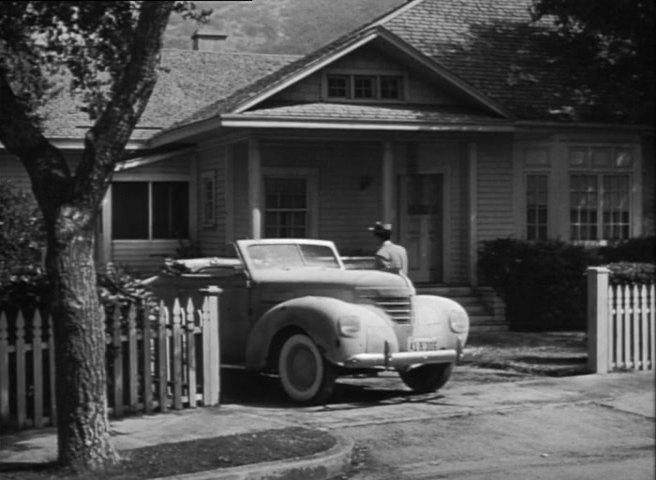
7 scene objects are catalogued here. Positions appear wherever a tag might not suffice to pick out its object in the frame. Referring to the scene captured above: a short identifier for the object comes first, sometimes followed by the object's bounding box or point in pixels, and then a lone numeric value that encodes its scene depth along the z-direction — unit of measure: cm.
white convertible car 1202
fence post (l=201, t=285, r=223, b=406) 1203
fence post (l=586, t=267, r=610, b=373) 1443
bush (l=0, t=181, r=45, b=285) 1113
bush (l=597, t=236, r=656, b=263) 2264
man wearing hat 1546
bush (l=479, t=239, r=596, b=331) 2125
